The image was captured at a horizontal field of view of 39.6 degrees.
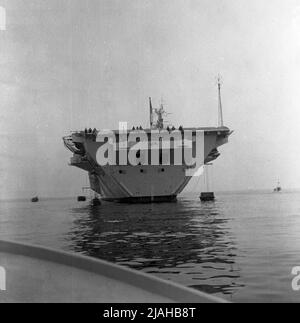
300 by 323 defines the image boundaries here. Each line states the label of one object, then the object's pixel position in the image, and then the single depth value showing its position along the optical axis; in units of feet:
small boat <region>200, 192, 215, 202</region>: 204.50
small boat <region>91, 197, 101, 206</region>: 156.90
